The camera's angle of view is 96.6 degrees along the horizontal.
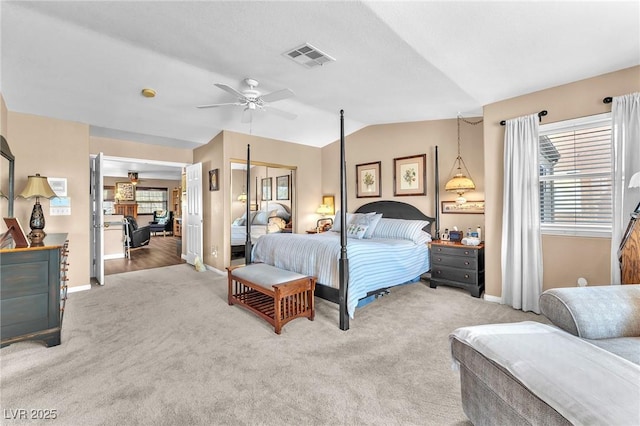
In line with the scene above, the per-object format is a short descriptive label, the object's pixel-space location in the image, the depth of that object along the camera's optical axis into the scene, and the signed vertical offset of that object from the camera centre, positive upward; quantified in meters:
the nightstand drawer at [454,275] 3.88 -0.88
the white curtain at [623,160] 2.59 +0.47
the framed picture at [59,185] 4.06 +0.42
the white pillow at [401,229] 4.43 -0.27
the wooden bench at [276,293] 2.84 -0.83
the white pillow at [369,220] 4.73 -0.12
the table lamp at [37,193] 2.90 +0.27
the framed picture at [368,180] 5.60 +0.65
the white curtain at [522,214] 3.23 -0.02
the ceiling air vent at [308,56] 2.59 +1.50
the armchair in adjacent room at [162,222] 11.35 -0.33
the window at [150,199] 12.04 +0.64
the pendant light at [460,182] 4.20 +0.45
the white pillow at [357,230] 4.57 -0.28
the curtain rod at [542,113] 3.19 +1.11
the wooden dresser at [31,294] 2.33 -0.68
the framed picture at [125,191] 11.19 +0.91
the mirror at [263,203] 6.48 +0.28
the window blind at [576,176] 2.92 +0.38
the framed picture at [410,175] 4.98 +0.68
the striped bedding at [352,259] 3.13 -0.58
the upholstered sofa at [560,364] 0.96 -0.61
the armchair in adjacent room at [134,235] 7.30 -0.59
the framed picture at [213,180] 5.24 +0.63
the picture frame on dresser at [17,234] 2.42 -0.16
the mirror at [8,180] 3.39 +0.42
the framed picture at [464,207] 4.36 +0.09
